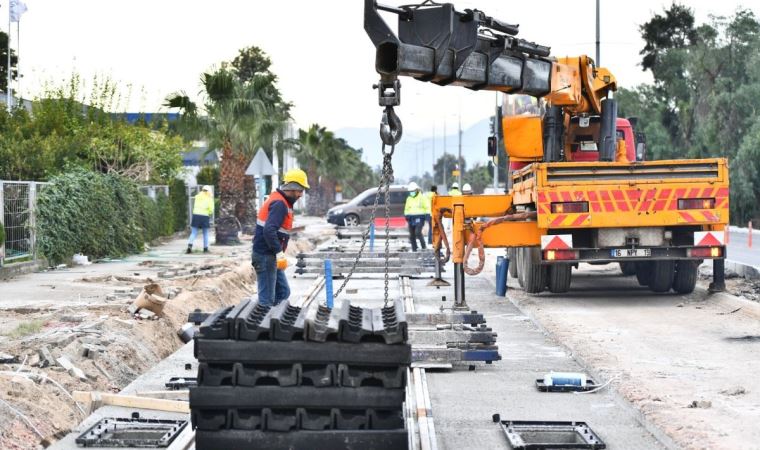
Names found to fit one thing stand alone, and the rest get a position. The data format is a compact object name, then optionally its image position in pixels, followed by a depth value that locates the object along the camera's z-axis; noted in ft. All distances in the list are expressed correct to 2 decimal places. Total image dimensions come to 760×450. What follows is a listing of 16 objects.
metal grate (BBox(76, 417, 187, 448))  26.81
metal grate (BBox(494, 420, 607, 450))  26.18
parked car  155.33
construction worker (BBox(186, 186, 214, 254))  92.79
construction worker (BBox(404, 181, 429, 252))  92.99
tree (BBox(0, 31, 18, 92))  192.40
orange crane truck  53.47
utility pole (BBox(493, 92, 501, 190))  63.30
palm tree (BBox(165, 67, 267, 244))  111.96
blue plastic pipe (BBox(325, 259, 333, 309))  49.78
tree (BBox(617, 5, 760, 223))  160.25
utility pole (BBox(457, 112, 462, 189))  227.10
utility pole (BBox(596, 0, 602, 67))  114.01
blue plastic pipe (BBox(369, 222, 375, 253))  94.85
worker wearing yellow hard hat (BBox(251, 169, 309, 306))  41.42
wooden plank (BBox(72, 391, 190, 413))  30.27
